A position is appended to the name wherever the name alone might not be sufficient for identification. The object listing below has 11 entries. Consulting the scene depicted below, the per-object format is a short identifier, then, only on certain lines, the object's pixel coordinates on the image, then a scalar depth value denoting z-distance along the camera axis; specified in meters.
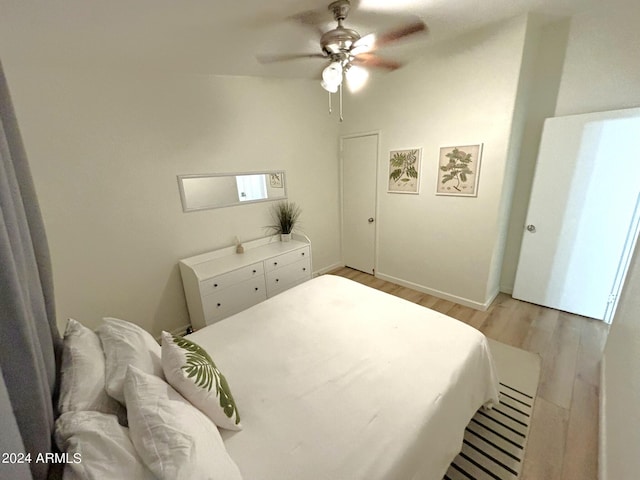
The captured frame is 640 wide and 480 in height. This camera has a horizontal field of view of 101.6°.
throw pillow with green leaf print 1.03
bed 0.83
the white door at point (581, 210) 2.22
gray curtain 0.55
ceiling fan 1.57
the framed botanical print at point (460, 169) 2.54
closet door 3.42
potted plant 3.23
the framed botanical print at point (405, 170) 2.96
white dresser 2.39
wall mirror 2.55
